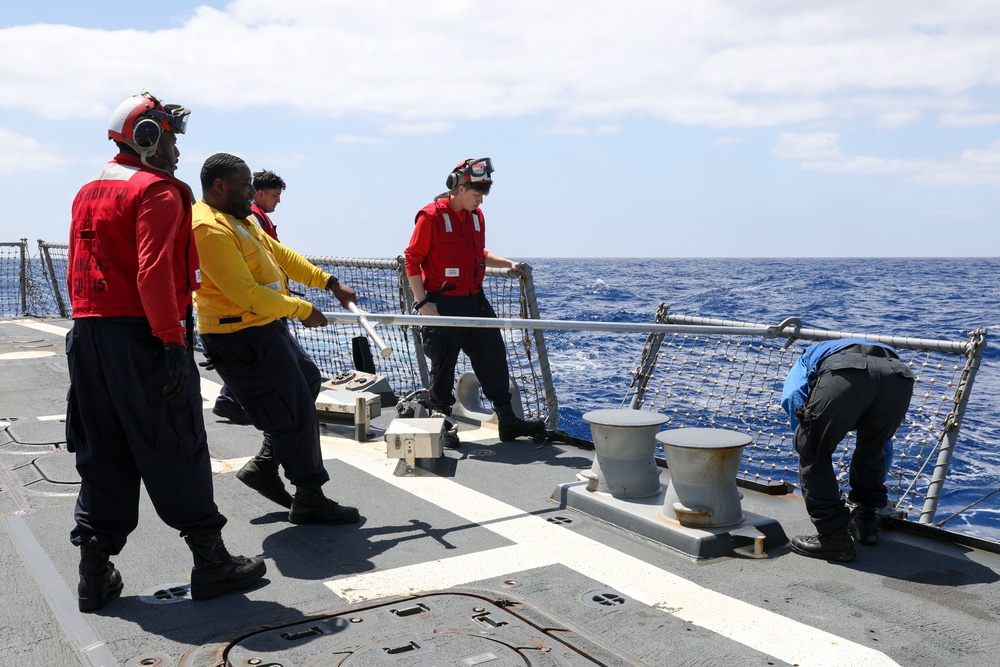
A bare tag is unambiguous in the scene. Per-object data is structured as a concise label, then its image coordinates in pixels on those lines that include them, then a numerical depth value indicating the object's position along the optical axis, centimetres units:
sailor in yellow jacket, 408
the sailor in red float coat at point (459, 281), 627
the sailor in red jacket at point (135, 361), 335
